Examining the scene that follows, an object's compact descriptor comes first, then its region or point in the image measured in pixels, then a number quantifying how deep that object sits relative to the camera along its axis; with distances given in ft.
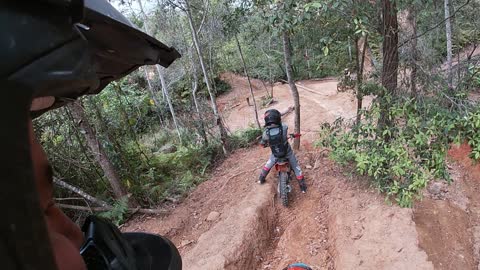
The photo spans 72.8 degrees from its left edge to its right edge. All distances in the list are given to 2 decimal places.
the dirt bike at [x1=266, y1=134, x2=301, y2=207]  19.81
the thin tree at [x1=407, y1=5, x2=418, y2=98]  15.72
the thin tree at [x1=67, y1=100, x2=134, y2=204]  16.88
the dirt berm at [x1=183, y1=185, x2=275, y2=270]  15.38
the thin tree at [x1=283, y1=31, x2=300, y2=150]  23.24
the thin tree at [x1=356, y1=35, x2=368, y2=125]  17.51
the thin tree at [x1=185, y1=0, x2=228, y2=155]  27.25
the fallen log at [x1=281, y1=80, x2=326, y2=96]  56.75
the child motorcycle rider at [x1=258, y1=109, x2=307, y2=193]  19.89
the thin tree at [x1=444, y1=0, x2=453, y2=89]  24.82
